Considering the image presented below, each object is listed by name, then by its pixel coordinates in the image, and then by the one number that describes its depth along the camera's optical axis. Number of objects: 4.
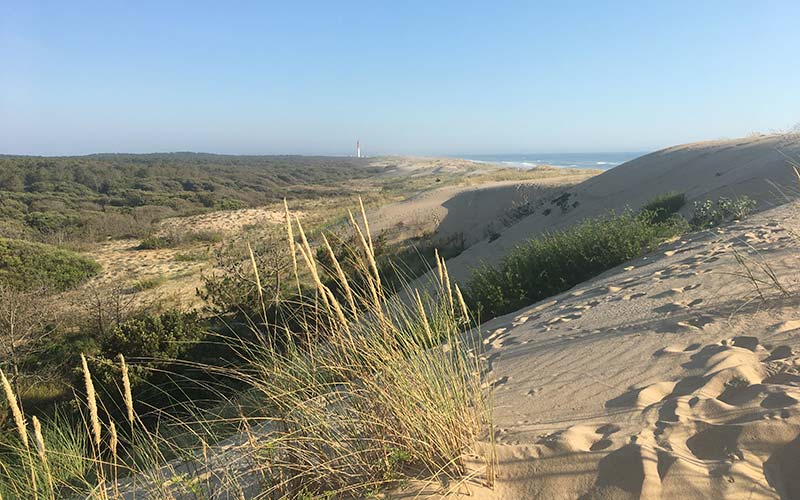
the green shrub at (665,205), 10.75
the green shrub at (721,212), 8.17
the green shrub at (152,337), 6.63
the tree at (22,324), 7.17
